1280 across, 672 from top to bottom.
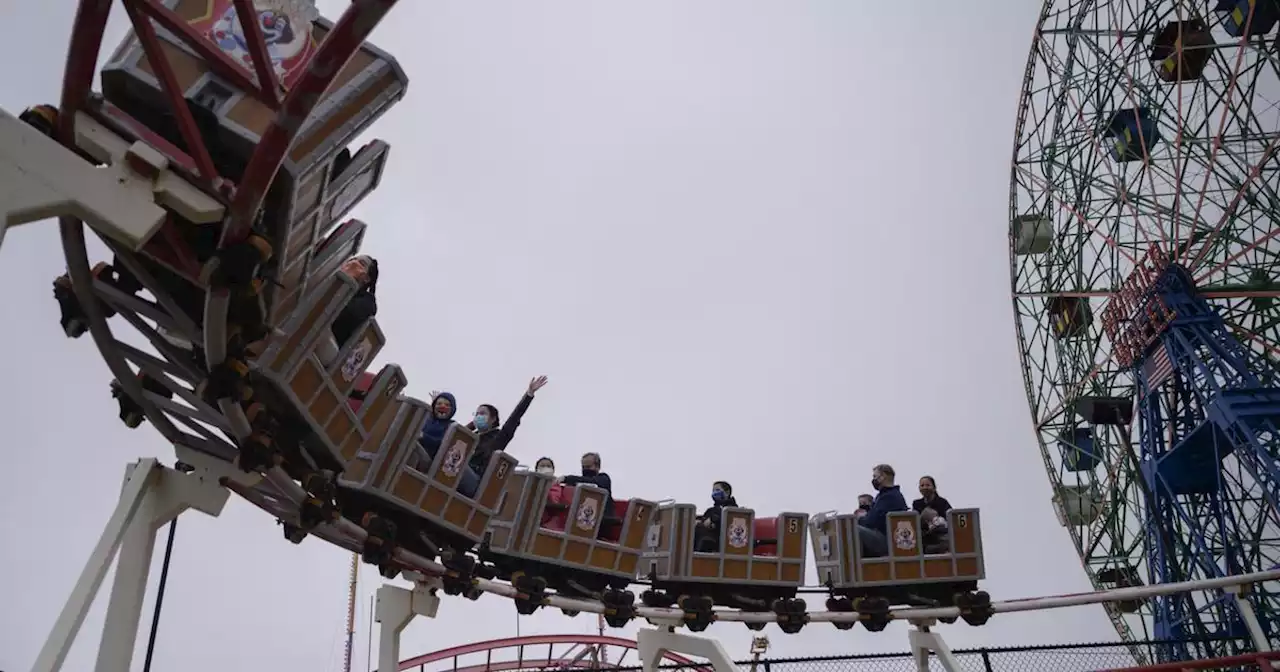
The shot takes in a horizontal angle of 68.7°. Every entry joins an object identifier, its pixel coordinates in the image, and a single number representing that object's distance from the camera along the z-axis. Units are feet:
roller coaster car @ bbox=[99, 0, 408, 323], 15.03
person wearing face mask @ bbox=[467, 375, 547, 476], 31.14
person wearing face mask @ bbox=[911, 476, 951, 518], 35.91
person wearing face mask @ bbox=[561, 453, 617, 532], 33.78
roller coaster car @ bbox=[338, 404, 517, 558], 24.75
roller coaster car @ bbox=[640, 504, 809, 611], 33.60
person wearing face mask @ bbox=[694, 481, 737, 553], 34.45
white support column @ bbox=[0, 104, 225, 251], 12.11
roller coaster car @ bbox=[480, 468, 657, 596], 30.14
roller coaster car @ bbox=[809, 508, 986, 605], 34.30
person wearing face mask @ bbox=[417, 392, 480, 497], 27.45
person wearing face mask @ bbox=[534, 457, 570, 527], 31.76
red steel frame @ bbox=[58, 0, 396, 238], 12.09
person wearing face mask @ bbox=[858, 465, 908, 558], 34.91
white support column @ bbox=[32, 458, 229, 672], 17.52
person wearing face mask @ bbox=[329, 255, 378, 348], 23.22
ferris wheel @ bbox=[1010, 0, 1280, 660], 60.64
